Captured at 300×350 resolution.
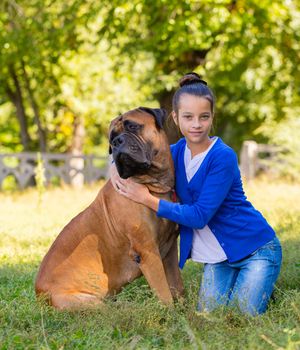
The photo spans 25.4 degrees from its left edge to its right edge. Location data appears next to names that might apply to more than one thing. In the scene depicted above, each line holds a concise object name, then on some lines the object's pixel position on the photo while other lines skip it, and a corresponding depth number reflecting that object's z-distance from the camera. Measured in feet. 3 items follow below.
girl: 15.06
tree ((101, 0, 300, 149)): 42.63
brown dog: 14.82
